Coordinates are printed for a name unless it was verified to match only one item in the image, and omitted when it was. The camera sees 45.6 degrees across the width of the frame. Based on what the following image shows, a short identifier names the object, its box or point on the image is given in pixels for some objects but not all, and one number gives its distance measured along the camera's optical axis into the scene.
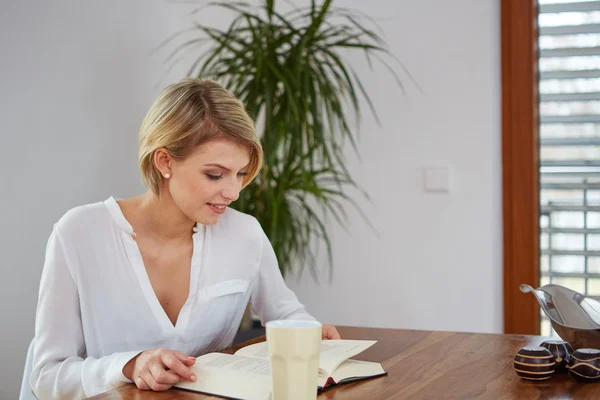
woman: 1.51
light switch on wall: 2.94
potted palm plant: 2.61
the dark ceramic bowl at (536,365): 1.19
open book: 1.13
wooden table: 1.14
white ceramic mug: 0.93
